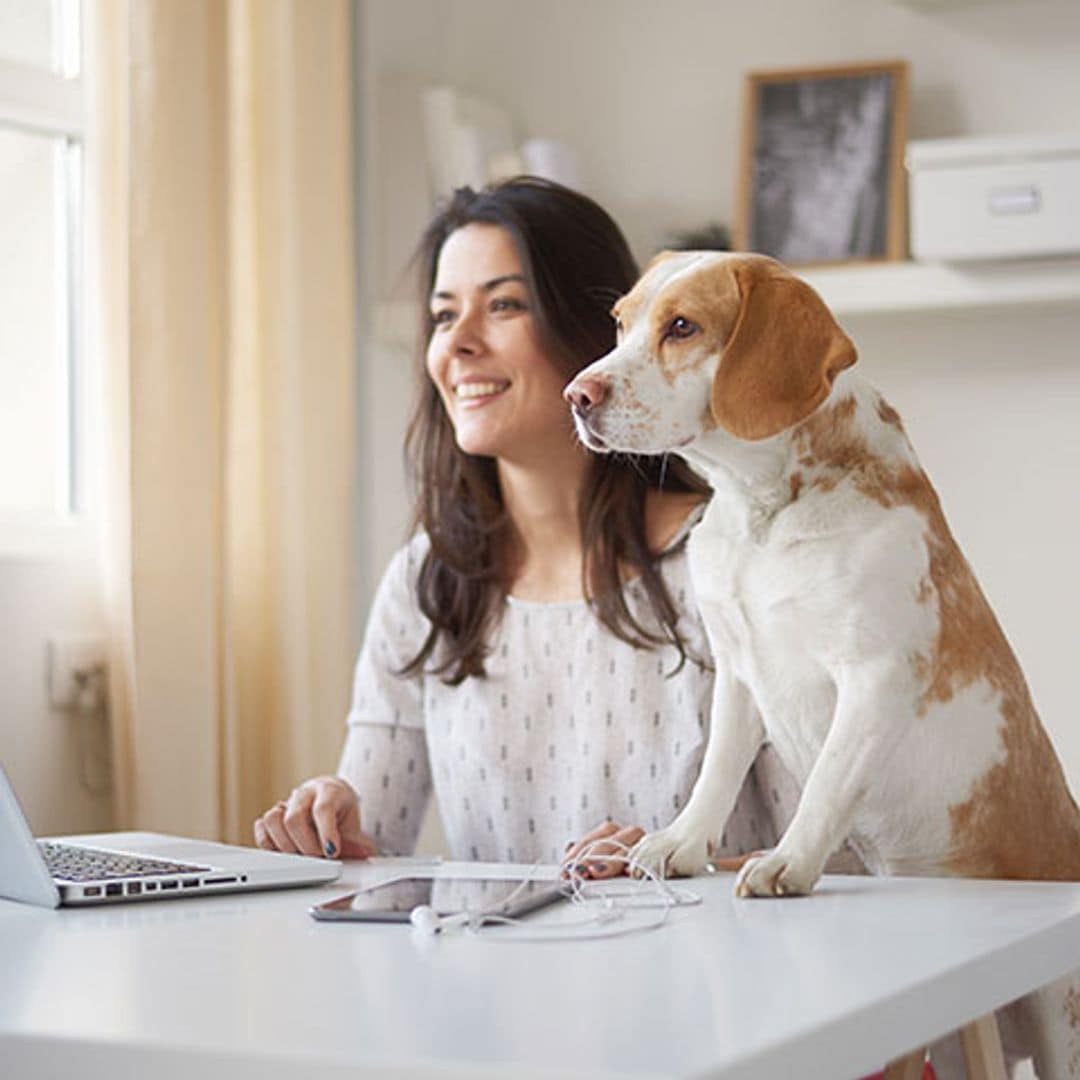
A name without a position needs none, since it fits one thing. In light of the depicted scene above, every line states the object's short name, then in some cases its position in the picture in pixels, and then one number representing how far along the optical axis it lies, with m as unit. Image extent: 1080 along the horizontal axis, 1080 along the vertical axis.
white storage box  2.28
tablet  1.01
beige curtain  2.20
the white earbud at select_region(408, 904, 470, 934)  0.96
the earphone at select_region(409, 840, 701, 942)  0.94
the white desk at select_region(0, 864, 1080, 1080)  0.68
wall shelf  2.33
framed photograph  2.46
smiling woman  1.72
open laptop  1.13
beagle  1.07
